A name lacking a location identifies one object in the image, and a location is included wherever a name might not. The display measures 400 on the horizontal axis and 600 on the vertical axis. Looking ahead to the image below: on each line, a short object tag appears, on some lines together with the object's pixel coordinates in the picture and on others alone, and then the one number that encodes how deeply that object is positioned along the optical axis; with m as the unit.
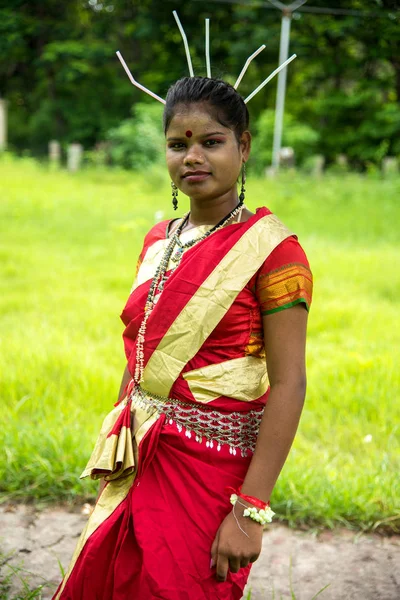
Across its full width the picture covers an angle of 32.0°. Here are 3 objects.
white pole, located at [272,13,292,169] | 13.82
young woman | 1.44
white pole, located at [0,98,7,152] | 21.78
